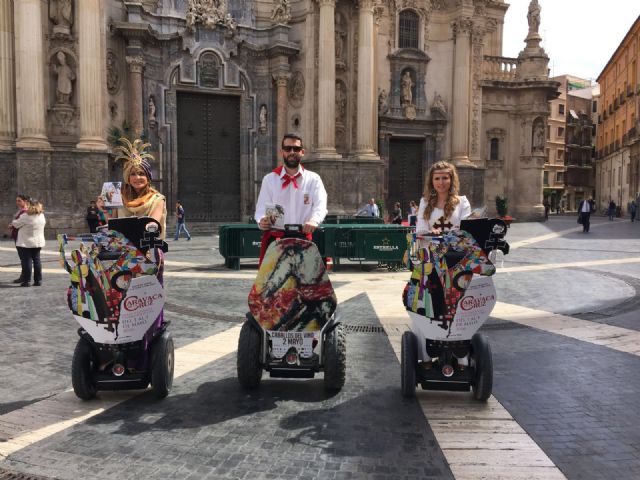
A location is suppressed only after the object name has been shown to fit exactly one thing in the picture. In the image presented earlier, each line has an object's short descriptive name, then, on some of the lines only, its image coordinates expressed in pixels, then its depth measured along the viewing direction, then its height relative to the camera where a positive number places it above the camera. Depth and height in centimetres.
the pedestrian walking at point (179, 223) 2012 -61
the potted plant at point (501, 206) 2868 +12
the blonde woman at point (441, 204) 446 +3
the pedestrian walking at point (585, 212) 2402 -18
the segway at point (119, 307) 410 -78
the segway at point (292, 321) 432 -94
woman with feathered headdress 451 +10
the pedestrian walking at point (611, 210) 3848 -10
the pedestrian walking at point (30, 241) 989 -64
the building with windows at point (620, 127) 4592 +813
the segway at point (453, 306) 411 -76
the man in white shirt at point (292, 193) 463 +13
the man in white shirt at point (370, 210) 2071 -9
